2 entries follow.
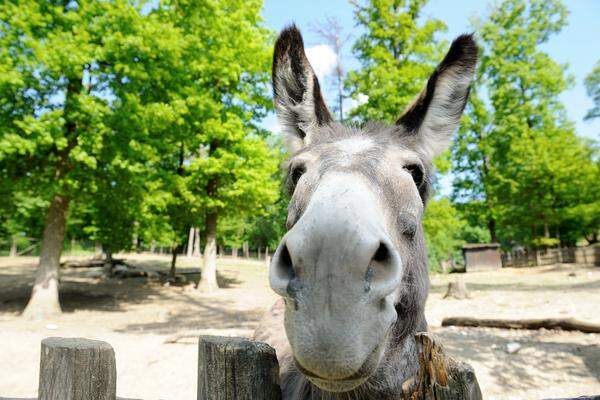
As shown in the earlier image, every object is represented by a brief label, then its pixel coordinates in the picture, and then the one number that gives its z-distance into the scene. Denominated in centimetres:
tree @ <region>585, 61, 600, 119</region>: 2847
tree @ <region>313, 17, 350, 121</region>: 1861
